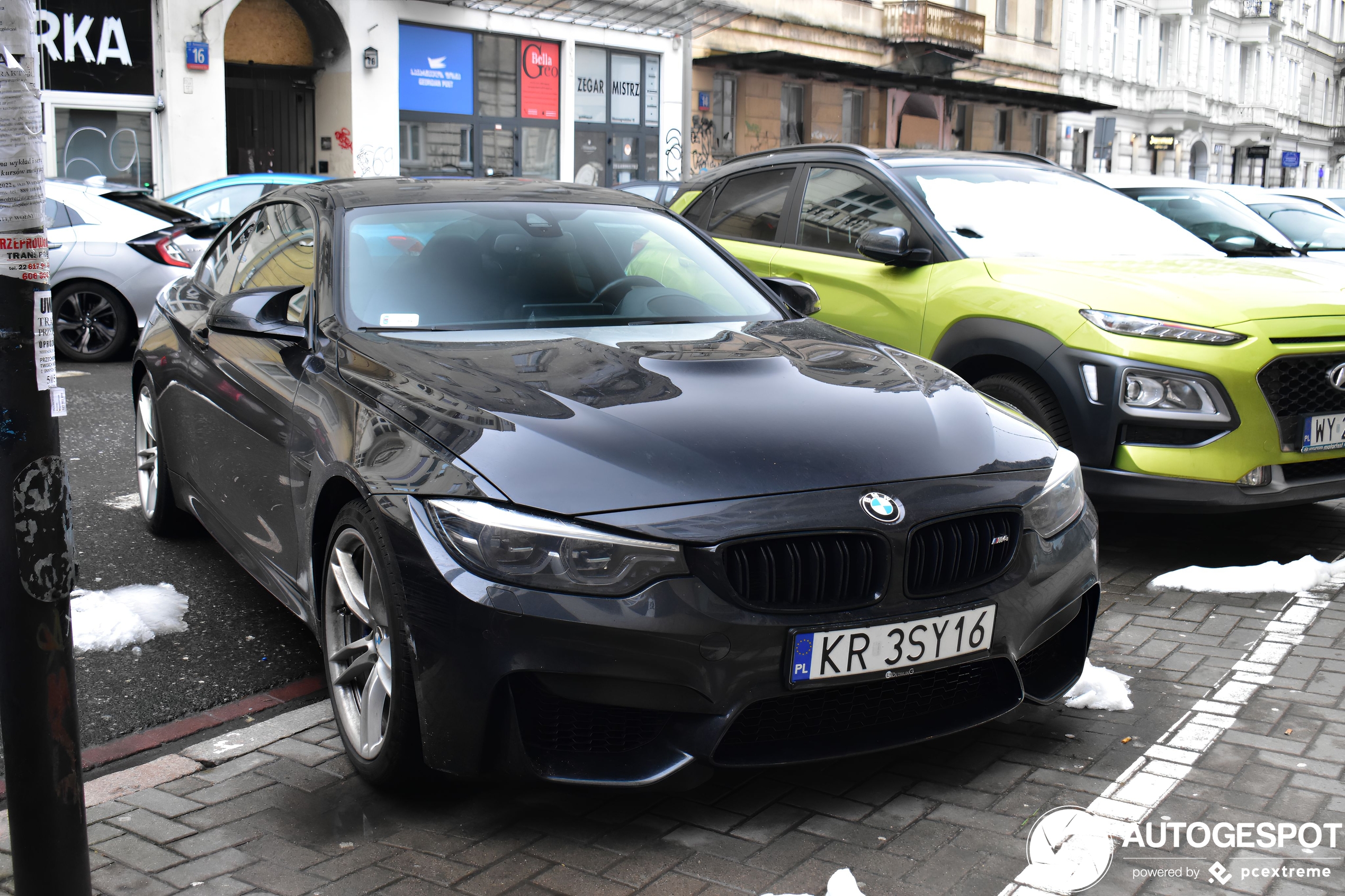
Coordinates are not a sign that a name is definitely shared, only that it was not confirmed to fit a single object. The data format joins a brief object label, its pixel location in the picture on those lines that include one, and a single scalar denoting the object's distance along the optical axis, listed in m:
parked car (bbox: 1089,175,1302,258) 8.59
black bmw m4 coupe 2.76
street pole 2.29
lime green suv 4.88
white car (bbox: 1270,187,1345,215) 13.64
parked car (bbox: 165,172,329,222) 12.87
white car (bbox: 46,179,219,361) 10.38
